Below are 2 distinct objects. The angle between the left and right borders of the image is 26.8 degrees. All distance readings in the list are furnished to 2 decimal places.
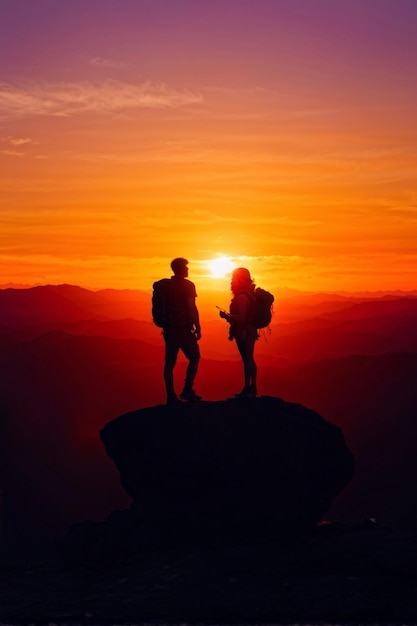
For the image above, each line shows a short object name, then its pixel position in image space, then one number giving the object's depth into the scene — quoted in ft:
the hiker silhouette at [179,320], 61.16
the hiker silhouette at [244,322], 60.23
